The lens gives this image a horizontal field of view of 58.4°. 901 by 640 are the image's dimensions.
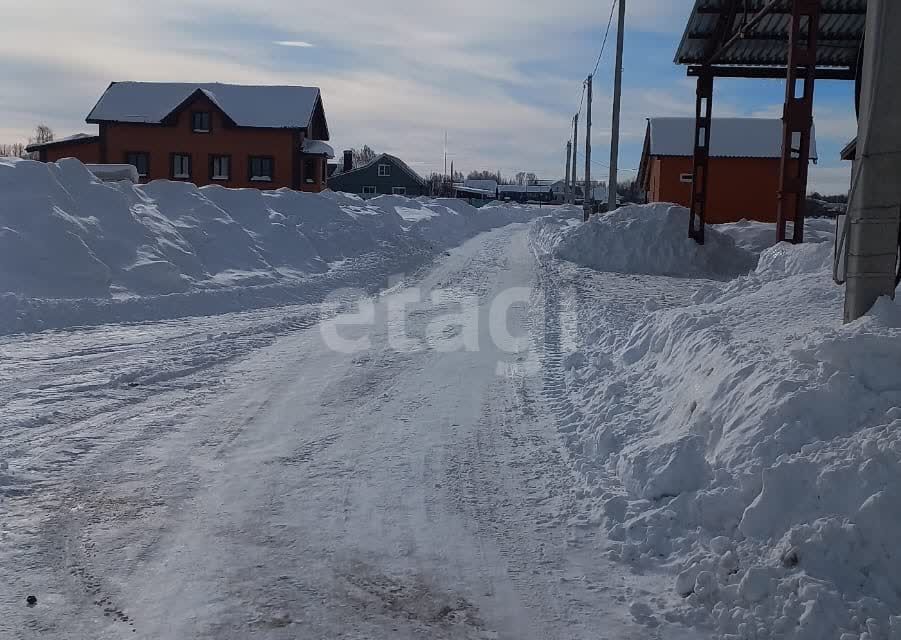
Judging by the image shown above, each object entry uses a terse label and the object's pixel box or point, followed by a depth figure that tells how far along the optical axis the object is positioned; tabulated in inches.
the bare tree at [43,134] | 4111.0
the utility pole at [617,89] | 985.5
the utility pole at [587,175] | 1443.2
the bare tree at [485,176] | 7537.4
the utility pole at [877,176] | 245.0
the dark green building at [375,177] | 3144.7
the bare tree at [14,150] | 3813.0
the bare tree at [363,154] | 5946.4
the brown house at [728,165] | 1504.7
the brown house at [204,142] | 1809.8
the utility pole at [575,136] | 2048.2
